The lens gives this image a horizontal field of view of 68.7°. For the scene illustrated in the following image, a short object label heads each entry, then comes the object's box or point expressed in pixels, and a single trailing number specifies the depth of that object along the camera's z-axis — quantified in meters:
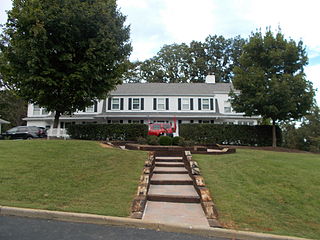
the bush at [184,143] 12.23
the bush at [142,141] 13.46
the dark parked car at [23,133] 20.33
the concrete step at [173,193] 5.88
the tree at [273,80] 16.88
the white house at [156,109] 25.75
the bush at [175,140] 12.64
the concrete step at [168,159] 9.60
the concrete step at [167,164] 8.98
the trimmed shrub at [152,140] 12.66
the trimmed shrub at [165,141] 12.45
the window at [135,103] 26.72
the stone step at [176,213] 4.63
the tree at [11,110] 33.84
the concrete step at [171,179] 7.06
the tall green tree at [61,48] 12.01
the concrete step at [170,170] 8.10
